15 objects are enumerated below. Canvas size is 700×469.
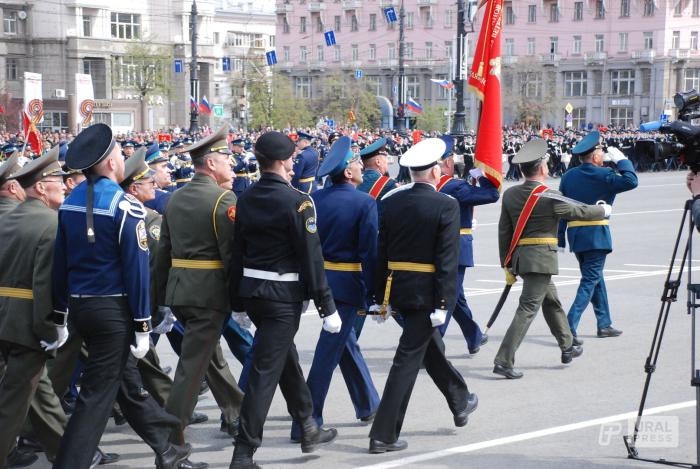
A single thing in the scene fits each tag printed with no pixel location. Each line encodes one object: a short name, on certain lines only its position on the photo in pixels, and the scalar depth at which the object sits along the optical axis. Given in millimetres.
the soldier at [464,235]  16203
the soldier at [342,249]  13406
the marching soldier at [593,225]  19109
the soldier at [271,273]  11812
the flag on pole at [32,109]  36562
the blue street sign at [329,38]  135875
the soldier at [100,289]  10844
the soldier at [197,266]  12398
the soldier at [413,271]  12539
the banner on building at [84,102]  43506
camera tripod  10828
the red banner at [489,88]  15586
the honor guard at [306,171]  24594
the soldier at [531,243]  16703
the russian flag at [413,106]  101437
